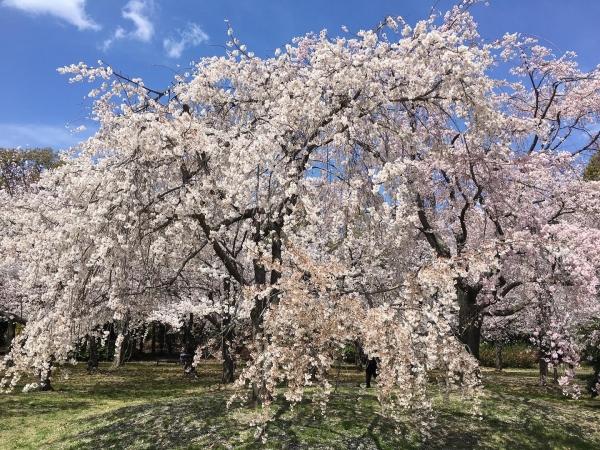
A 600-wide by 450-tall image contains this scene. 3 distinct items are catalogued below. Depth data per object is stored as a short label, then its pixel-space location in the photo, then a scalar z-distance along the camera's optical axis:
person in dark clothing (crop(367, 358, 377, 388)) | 17.16
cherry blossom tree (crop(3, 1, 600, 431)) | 8.98
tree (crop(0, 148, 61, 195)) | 43.38
